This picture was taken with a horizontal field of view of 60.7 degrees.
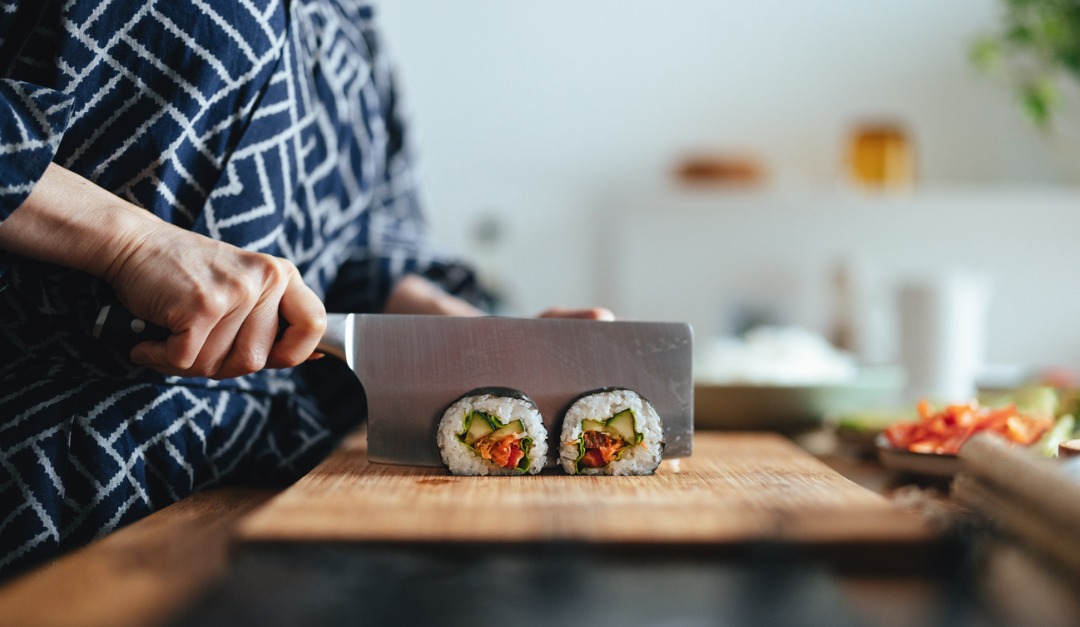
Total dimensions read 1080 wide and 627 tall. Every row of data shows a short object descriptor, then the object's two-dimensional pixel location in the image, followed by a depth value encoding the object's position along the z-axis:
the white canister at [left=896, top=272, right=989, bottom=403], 1.26
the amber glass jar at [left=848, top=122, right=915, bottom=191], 2.78
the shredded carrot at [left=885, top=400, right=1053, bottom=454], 0.77
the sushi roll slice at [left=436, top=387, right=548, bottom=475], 0.67
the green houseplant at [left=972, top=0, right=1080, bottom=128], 2.57
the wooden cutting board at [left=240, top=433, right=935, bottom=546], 0.48
